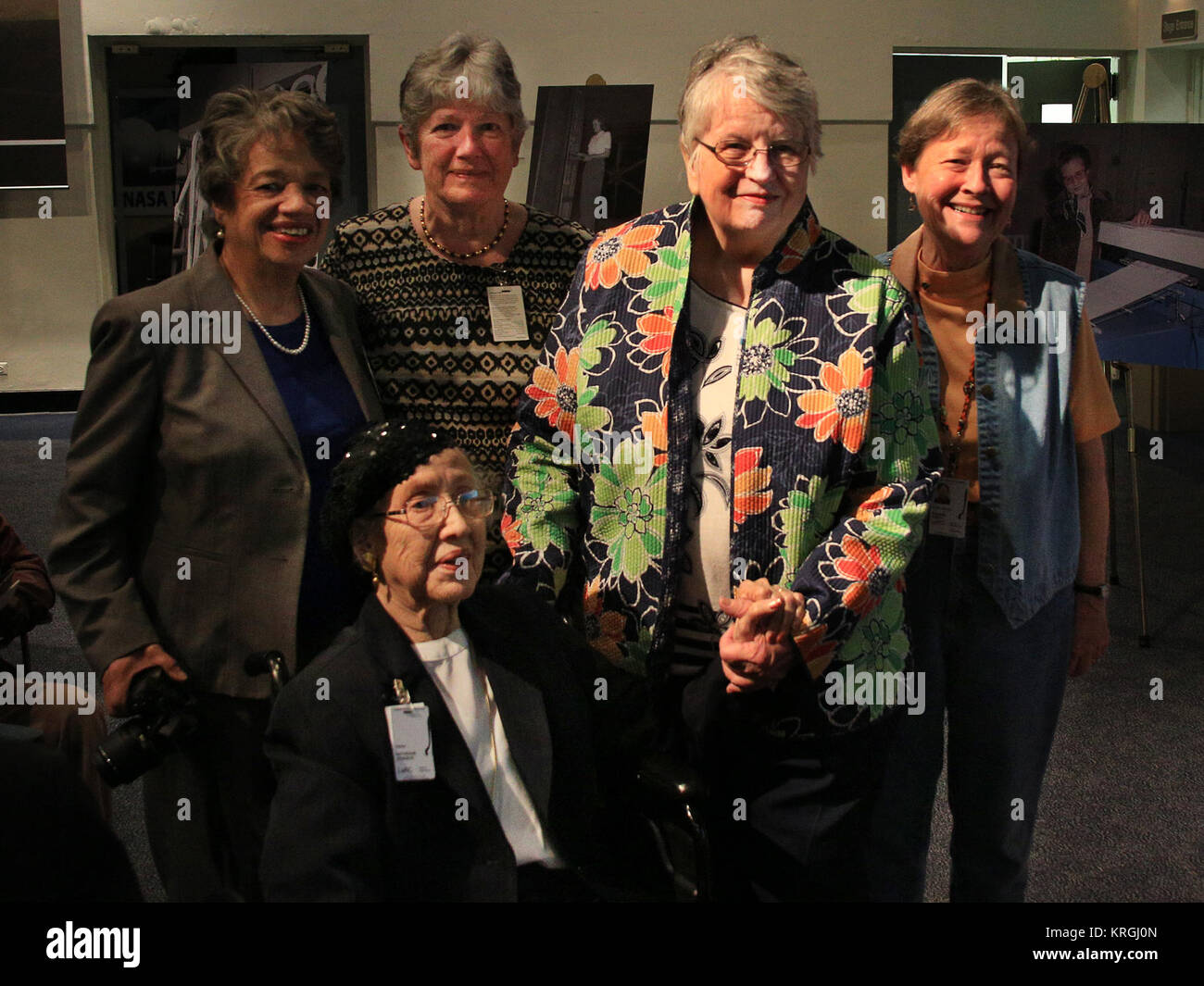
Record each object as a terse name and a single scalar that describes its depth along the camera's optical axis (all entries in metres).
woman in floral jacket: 1.63
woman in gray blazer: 1.65
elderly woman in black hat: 1.52
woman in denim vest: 1.98
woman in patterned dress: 1.90
